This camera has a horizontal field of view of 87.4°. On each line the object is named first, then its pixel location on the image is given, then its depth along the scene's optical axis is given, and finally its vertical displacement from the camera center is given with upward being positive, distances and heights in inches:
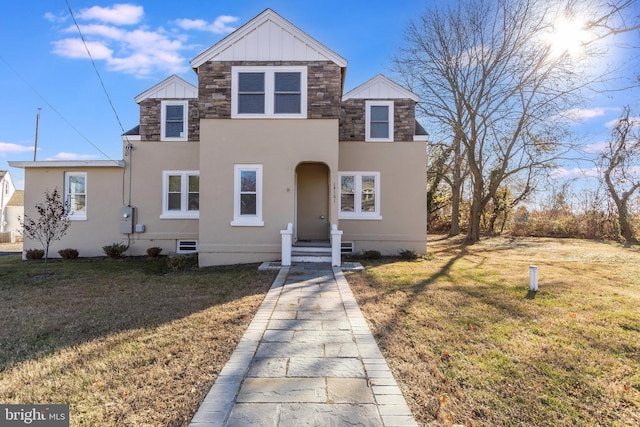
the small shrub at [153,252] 482.9 -57.0
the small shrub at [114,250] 471.5 -54.1
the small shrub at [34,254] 476.4 -61.9
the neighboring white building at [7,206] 1163.9 +14.3
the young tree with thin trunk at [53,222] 382.5 -14.0
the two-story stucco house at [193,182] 483.8 +46.5
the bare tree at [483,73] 630.5 +286.6
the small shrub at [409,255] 445.1 -51.7
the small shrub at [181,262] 398.3 -61.1
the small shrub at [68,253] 474.6 -59.8
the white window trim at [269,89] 391.2 +146.5
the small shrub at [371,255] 446.3 -51.8
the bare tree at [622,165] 737.6 +127.9
